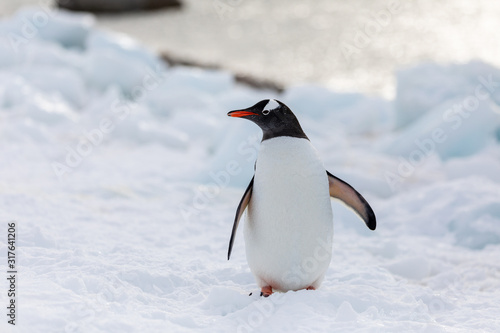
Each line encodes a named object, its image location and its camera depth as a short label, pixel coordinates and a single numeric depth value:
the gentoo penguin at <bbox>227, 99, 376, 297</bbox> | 5.25
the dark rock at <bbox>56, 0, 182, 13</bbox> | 33.72
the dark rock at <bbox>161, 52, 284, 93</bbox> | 18.84
